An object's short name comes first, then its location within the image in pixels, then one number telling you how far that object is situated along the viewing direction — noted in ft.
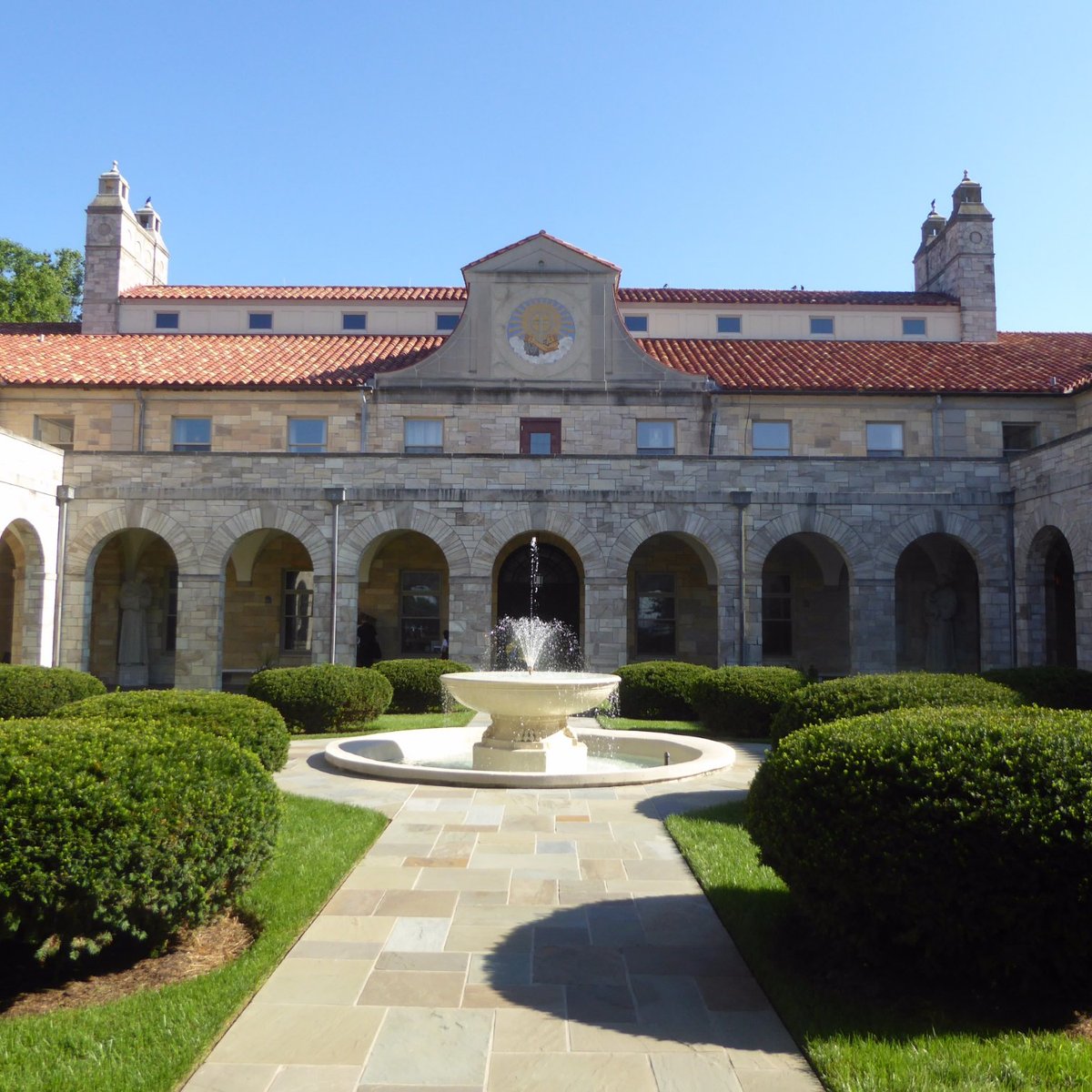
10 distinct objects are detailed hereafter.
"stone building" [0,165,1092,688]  66.49
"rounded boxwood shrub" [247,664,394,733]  49.65
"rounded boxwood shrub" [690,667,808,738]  49.52
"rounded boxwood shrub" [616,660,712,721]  56.44
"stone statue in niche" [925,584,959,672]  77.57
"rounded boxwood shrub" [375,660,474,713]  59.00
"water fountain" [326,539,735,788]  33.42
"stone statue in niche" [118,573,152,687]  77.92
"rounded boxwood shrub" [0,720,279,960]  14.56
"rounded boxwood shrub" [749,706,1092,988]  14.02
